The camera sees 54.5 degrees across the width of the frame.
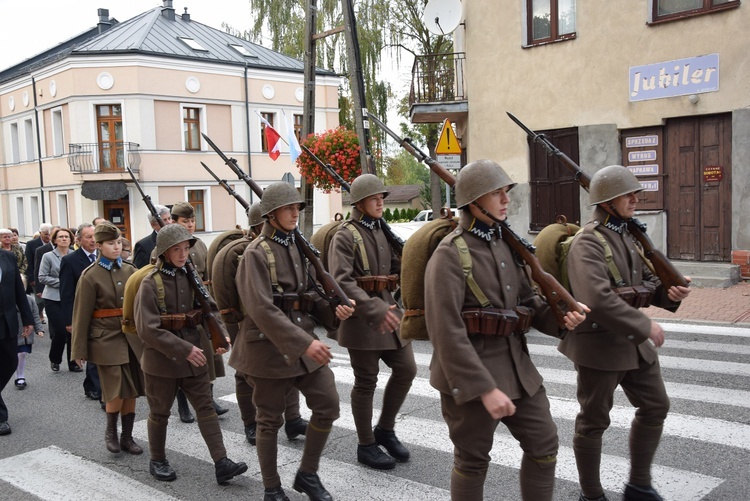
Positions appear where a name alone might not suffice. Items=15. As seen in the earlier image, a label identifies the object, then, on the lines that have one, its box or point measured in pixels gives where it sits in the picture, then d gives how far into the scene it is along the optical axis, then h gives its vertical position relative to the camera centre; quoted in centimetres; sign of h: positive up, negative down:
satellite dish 1612 +369
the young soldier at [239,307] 577 -94
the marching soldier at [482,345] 359 -84
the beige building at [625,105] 1345 +150
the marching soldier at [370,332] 543 -112
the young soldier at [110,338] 611 -128
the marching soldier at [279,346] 456 -102
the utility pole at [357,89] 1302 +174
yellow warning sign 1323 +68
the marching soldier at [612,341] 417 -97
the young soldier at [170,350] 522 -117
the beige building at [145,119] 2955 +299
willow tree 3275 +676
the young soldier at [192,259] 691 -76
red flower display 1353 +55
